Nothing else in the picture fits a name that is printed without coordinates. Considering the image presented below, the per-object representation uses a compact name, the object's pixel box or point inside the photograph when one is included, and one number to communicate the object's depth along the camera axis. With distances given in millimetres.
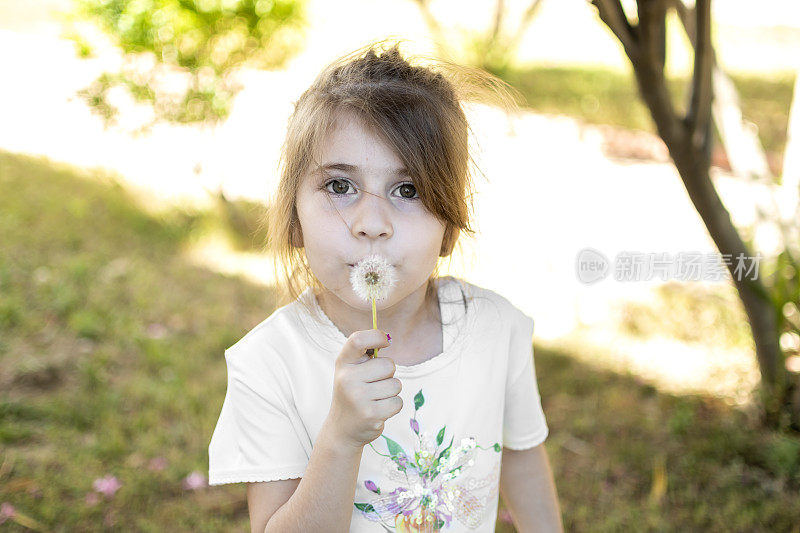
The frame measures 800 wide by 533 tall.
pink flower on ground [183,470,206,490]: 2398
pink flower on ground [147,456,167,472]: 2463
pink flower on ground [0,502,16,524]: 2189
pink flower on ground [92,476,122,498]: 2325
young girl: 1122
